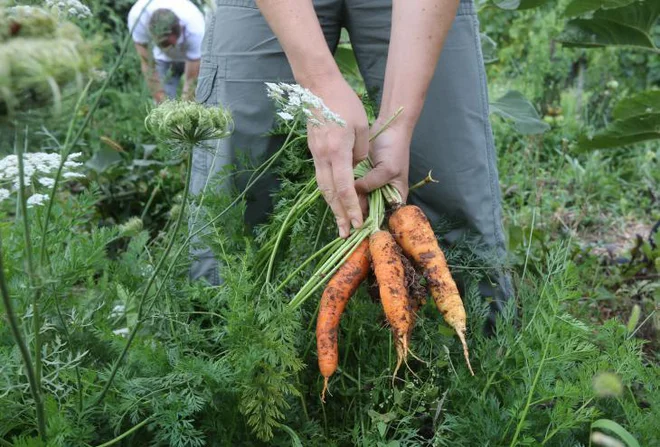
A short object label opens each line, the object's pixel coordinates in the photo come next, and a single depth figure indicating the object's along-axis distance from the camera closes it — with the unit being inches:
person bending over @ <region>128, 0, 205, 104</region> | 142.8
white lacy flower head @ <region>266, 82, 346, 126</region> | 55.6
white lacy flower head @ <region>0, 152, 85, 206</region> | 57.0
